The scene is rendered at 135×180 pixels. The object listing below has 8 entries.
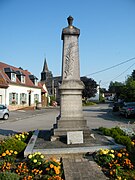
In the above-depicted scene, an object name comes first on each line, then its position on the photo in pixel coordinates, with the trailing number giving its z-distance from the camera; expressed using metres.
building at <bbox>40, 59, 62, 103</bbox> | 76.56
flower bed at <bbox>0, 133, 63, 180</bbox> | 4.27
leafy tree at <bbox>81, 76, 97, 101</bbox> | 60.72
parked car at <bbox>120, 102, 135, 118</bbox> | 19.88
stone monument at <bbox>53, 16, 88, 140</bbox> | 7.48
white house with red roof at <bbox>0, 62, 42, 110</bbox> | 29.67
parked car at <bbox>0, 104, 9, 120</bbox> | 19.05
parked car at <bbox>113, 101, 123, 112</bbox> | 29.61
